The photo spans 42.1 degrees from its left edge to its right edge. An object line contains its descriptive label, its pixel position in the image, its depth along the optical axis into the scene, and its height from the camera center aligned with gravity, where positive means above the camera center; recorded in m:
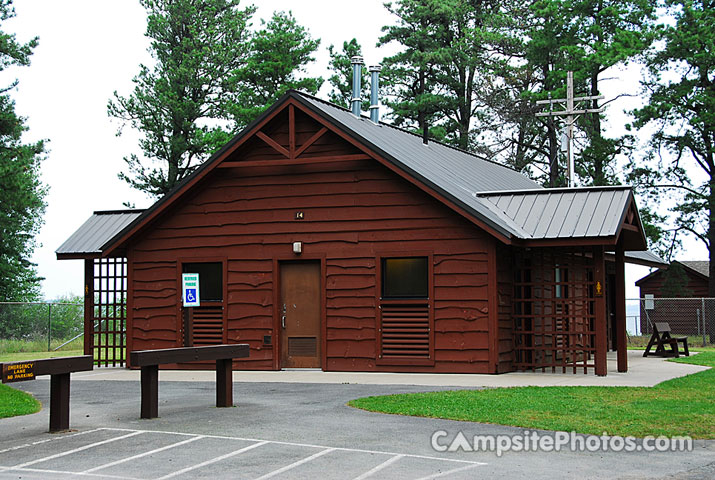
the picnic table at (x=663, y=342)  22.62 -1.01
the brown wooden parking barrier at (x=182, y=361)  10.59 -0.66
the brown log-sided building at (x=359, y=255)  16.73 +0.95
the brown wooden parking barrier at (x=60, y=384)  9.64 -0.81
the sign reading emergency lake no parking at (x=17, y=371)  8.97 -0.61
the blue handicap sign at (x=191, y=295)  14.45 +0.18
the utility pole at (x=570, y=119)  23.30 +4.74
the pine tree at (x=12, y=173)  25.84 +3.80
